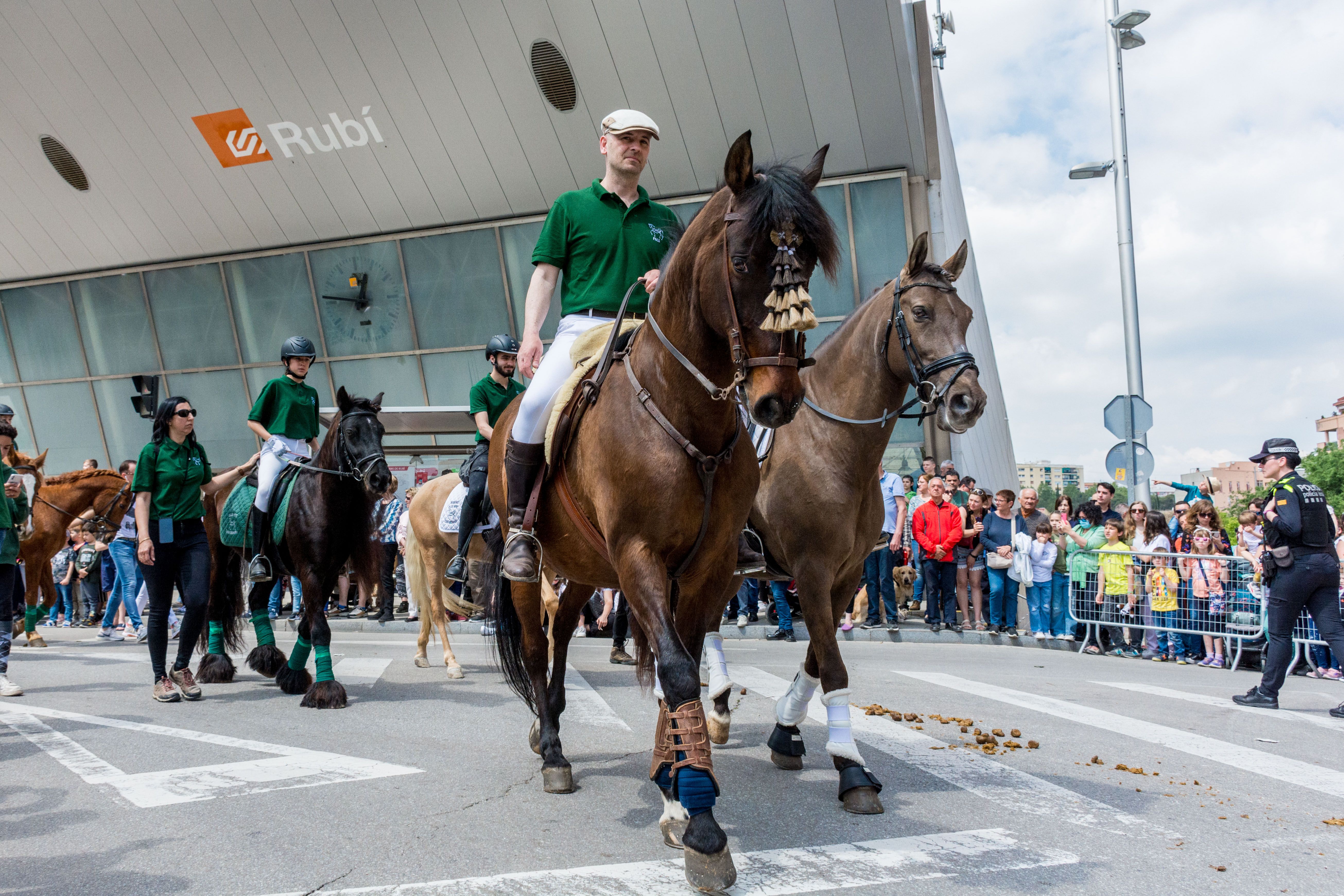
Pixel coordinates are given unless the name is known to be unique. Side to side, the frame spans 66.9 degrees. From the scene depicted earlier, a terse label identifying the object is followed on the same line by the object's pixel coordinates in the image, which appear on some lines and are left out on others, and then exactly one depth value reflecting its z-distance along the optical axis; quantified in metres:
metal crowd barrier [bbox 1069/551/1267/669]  11.35
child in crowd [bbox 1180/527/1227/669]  11.61
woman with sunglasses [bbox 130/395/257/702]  7.98
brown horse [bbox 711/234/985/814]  5.29
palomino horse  10.35
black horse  8.04
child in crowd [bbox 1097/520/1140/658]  12.55
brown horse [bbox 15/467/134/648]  12.63
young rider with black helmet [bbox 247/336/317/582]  8.62
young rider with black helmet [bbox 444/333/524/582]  8.26
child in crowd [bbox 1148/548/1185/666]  12.10
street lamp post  15.45
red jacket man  14.01
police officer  8.62
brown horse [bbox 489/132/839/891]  3.67
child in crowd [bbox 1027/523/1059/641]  13.64
